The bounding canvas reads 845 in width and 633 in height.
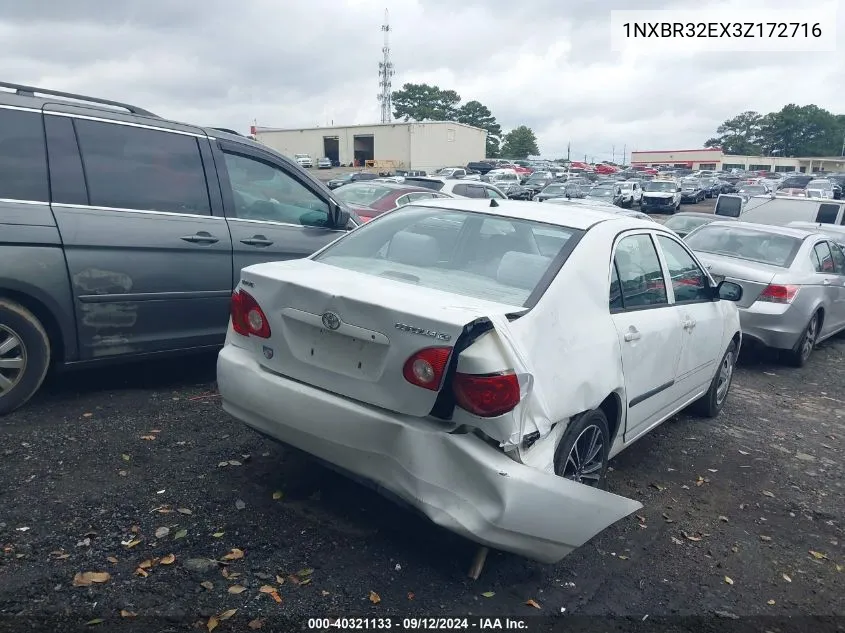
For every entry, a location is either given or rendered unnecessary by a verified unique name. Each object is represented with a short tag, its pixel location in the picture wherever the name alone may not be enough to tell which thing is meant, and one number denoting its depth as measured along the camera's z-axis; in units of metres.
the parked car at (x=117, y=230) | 4.28
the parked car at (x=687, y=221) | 13.64
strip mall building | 108.94
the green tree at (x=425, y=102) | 107.50
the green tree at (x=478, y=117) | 112.69
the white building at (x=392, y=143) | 59.06
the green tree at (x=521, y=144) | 108.69
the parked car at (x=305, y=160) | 60.53
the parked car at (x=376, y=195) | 10.98
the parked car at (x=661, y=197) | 35.47
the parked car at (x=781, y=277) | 7.40
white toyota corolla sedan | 2.86
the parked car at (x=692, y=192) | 42.19
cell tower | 103.81
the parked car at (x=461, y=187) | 15.92
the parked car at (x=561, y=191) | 30.64
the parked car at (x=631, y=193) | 34.84
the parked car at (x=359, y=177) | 33.25
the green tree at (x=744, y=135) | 128.62
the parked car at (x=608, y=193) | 32.31
